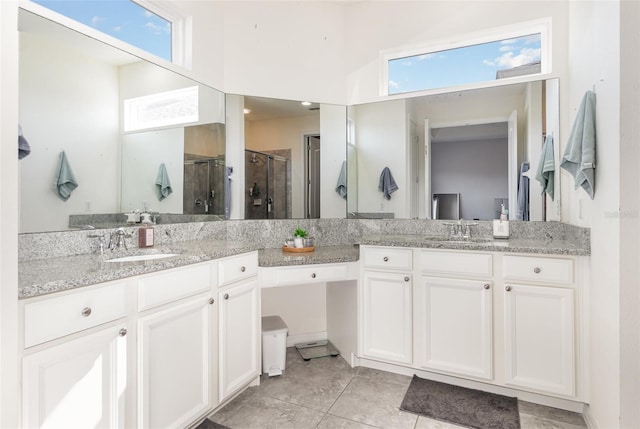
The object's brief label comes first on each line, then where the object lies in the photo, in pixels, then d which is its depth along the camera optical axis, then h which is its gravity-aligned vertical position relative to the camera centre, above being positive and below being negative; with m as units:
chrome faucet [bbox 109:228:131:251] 1.85 -0.14
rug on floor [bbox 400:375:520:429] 1.86 -1.14
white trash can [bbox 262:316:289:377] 2.36 -0.97
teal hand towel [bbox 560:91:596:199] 1.65 +0.33
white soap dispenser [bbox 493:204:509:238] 2.41 -0.10
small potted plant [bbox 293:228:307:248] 2.53 -0.18
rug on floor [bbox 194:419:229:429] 1.80 -1.14
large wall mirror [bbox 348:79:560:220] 2.43 +0.49
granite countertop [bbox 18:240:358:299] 1.14 -0.22
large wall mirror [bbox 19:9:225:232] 1.58 +0.48
